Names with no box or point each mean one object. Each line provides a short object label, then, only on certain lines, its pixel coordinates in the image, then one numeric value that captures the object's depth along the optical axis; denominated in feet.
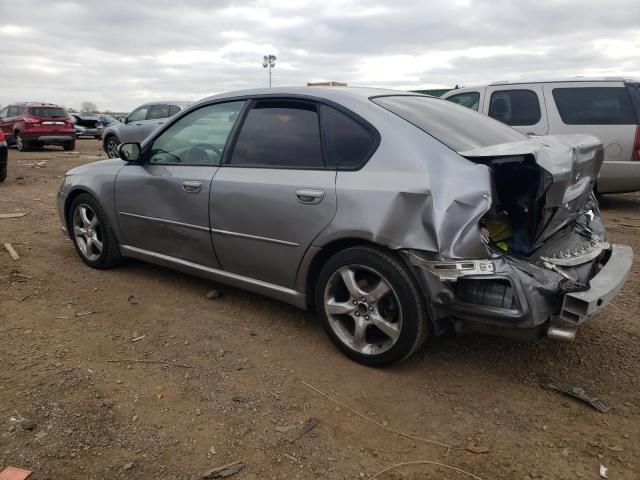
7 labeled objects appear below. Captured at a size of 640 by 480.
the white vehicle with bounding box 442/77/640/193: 23.18
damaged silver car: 8.52
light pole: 84.23
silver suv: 48.21
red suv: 54.24
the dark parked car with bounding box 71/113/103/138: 84.89
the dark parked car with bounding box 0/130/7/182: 30.46
